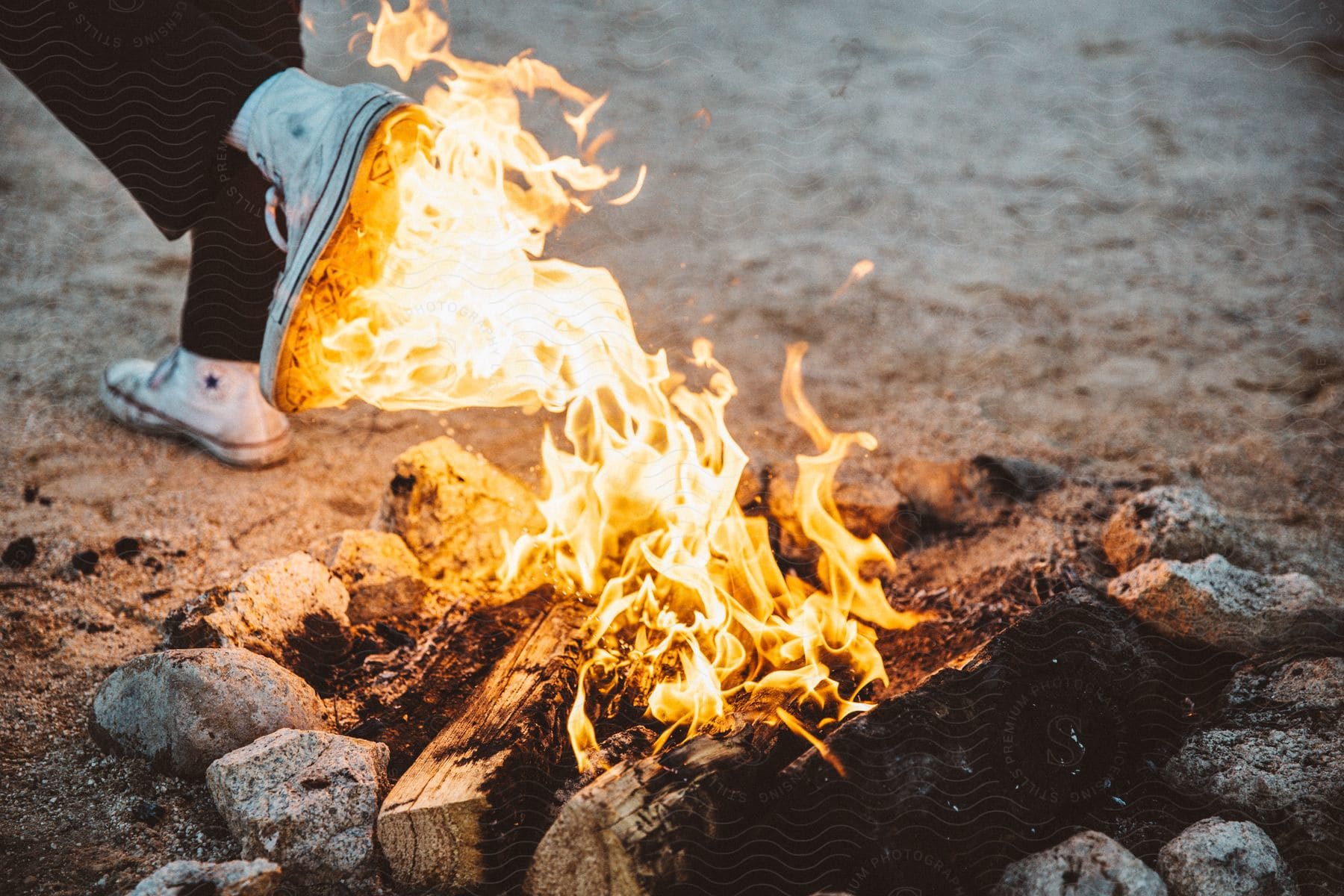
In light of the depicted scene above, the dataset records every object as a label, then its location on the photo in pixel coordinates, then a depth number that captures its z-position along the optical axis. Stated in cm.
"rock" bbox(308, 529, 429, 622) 193
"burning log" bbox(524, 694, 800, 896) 164
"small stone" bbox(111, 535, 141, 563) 200
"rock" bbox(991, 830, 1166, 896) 165
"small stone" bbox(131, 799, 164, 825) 172
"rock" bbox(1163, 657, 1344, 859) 172
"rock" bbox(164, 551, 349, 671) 182
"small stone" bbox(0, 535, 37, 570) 196
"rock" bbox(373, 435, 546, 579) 200
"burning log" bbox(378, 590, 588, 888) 168
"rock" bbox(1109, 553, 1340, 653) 186
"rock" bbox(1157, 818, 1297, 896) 167
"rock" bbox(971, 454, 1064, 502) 214
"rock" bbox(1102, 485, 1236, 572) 198
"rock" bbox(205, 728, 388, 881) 168
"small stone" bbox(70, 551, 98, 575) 197
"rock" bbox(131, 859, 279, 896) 162
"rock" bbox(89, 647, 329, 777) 174
